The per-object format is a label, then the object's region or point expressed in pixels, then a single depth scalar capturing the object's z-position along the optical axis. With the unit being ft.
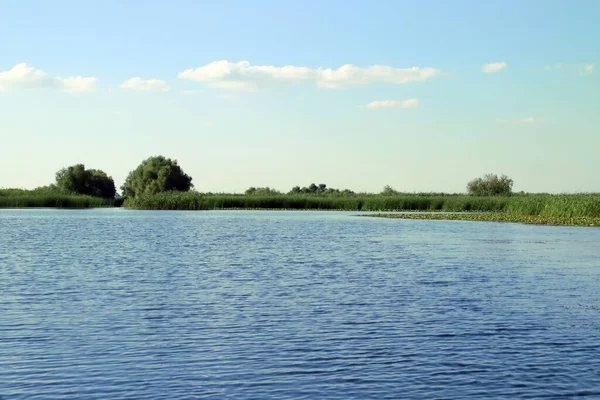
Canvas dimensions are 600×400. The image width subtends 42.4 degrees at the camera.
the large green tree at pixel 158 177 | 406.41
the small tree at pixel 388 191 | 337.00
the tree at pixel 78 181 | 446.60
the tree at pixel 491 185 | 393.76
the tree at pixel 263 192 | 355.36
